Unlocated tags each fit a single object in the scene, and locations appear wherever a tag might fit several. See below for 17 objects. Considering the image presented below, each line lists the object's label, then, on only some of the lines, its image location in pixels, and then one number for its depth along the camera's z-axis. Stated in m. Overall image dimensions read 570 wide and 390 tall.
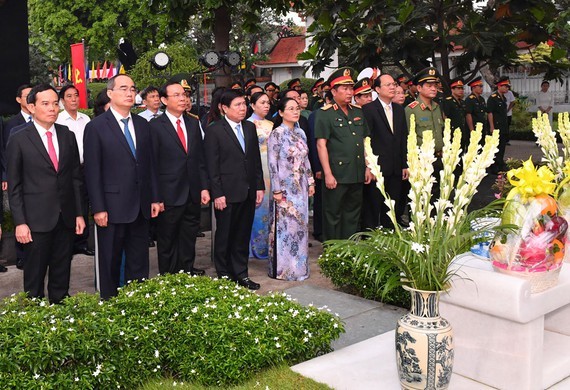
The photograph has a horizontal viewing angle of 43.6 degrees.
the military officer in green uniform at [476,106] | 14.15
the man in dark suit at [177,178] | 6.65
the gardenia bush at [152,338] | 3.94
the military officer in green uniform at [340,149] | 7.54
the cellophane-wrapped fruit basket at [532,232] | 3.88
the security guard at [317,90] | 11.04
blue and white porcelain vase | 3.65
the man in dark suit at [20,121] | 7.85
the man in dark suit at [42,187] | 5.68
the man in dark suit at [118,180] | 5.95
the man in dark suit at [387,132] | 8.49
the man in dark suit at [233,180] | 6.77
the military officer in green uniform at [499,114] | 15.10
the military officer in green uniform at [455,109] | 10.58
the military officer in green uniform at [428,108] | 8.59
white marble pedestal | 3.89
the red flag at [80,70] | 17.86
